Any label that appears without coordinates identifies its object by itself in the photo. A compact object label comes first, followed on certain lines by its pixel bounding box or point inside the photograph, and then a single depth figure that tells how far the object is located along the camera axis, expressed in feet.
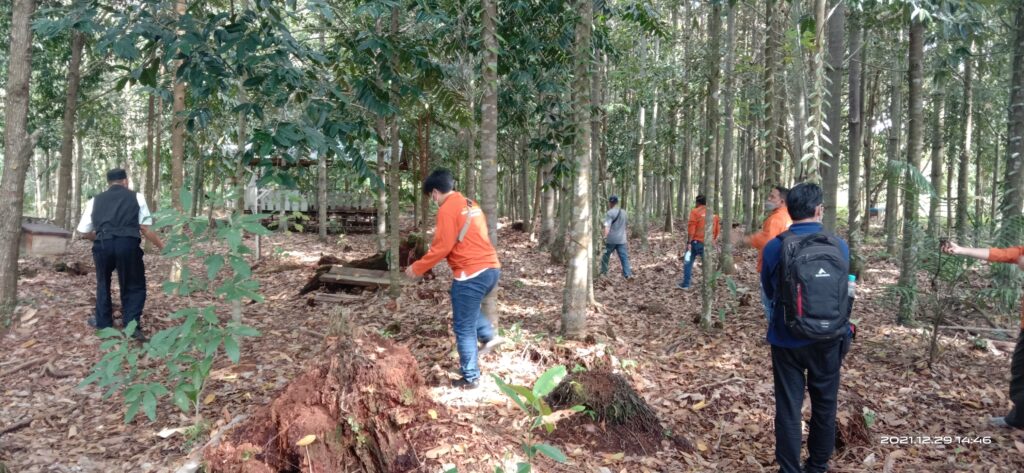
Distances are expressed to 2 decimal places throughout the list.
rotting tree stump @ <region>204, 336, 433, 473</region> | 11.57
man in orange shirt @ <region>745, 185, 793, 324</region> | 17.61
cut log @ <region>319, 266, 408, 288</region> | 28.30
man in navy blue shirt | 11.74
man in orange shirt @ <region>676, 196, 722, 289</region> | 33.99
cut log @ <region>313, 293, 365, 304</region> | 27.22
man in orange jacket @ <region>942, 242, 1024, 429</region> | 13.56
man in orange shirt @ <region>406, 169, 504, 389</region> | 15.67
